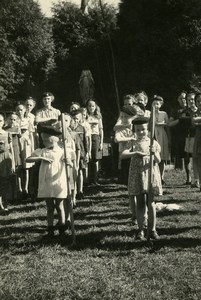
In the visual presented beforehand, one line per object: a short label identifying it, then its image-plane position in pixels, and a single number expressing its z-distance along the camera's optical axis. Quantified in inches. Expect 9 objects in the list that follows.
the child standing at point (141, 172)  284.2
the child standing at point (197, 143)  365.6
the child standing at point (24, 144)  454.0
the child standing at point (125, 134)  346.3
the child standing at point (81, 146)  436.5
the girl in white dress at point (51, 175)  296.0
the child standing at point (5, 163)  400.2
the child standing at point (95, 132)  496.1
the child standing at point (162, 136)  481.1
